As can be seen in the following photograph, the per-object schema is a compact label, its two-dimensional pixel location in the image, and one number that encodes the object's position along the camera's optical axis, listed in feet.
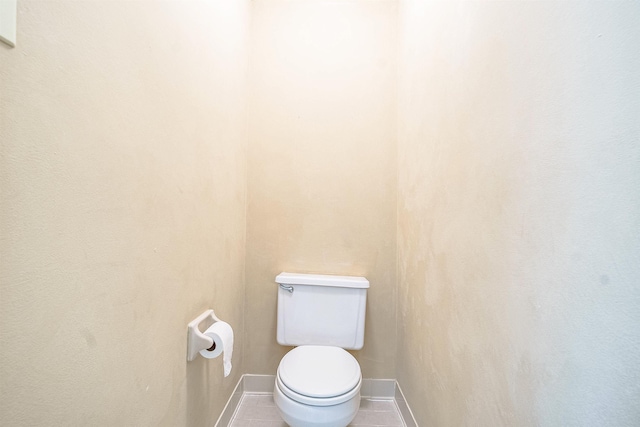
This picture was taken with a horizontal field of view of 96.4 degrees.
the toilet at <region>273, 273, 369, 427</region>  4.61
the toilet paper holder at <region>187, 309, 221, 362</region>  3.44
